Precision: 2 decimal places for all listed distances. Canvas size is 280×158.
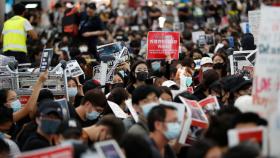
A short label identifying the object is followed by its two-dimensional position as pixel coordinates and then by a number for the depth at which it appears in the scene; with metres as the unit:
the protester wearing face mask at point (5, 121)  10.19
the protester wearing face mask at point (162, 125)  8.89
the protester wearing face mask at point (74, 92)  13.05
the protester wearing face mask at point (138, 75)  13.49
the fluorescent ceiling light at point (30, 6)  24.54
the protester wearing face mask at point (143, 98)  9.88
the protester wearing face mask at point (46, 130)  8.77
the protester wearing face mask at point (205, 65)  15.82
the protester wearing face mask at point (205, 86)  12.50
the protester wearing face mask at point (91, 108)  10.77
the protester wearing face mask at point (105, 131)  8.87
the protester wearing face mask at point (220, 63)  16.12
